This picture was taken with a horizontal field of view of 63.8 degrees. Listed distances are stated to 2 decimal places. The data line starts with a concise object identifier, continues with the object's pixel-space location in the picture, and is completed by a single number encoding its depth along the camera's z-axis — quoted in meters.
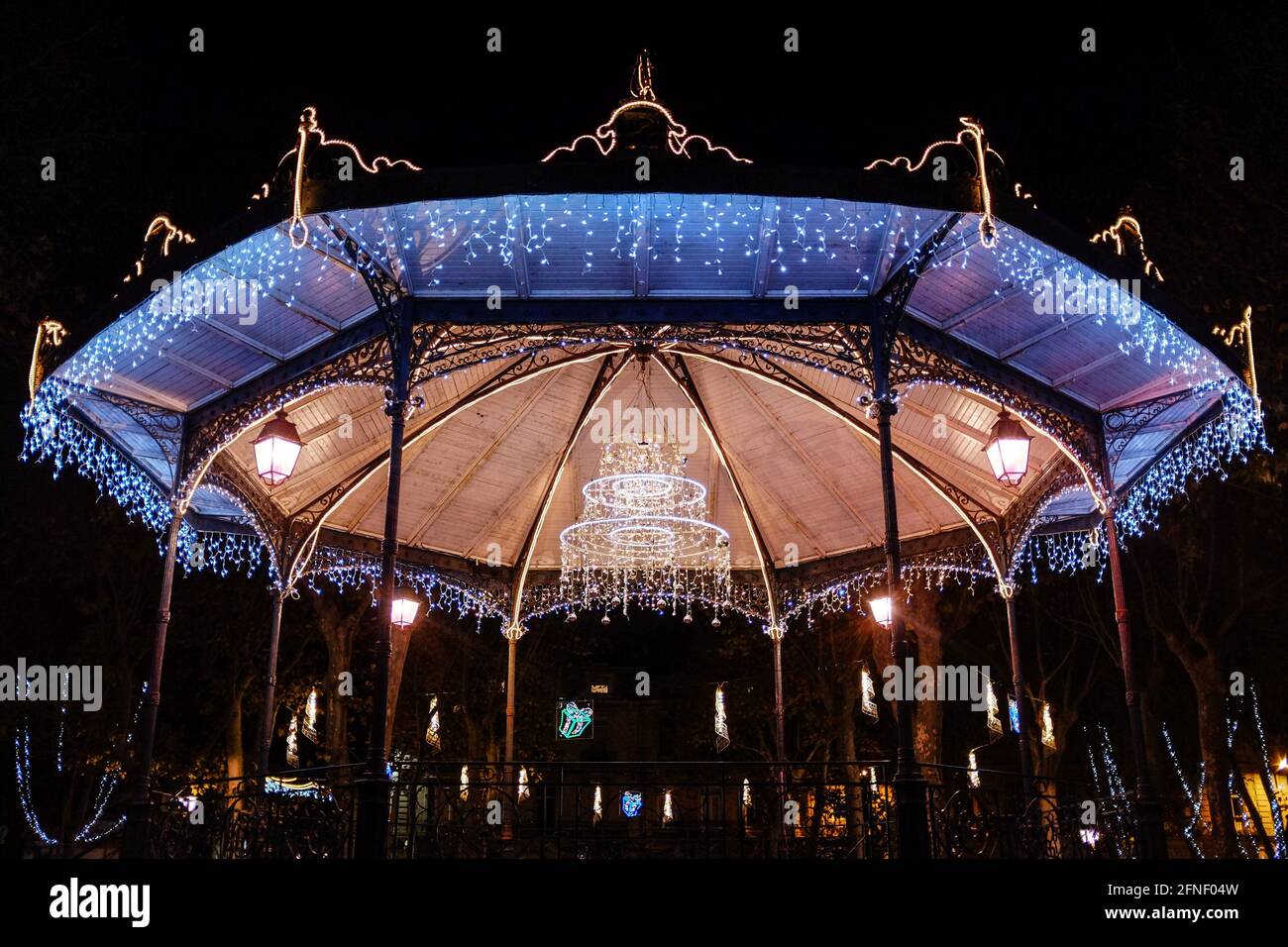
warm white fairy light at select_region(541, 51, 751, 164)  8.59
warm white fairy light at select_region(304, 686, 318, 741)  26.19
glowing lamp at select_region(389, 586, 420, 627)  15.62
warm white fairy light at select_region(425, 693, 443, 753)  29.50
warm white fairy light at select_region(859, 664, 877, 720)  26.72
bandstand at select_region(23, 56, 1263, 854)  8.59
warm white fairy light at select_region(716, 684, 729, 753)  26.30
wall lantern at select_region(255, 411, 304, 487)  10.64
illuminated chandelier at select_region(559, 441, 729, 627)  13.44
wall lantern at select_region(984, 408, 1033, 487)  10.35
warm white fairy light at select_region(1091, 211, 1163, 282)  9.35
